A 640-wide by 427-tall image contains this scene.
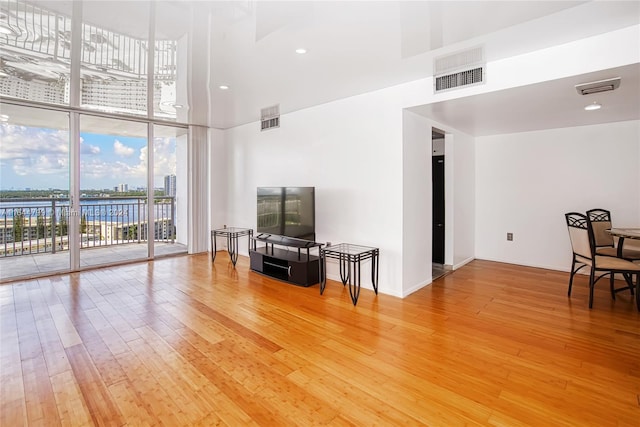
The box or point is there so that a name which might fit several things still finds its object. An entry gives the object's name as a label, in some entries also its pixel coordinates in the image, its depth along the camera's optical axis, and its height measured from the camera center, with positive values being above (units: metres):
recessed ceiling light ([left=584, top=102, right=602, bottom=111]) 3.48 +1.20
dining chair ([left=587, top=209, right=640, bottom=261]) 3.66 -0.34
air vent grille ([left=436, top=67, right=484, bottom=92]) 2.99 +1.32
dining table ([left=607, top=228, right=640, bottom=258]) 2.91 -0.21
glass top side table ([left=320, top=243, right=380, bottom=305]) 3.57 -0.52
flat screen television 4.26 +0.02
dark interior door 5.08 +0.08
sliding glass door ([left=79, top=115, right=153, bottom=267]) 5.13 +0.43
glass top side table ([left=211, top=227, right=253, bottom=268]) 5.38 -0.42
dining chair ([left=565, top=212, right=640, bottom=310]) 3.16 -0.51
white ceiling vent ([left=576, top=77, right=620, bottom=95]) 2.71 +1.12
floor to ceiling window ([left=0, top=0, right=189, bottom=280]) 2.43 +1.35
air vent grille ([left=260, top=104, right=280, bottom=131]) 4.82 +1.57
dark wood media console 4.16 -0.67
